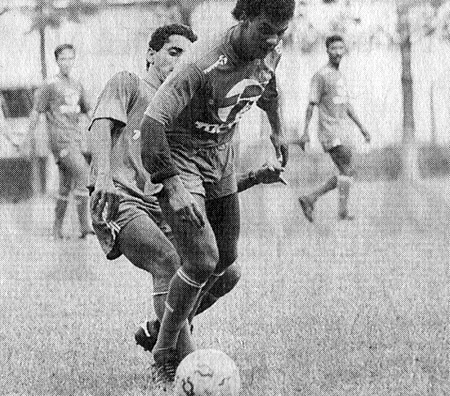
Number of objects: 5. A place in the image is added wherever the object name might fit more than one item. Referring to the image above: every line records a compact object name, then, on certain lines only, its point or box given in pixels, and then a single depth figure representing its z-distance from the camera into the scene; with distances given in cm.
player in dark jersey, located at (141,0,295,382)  474
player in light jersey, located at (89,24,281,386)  527
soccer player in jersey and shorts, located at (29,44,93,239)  1234
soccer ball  478
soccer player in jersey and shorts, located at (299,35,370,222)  1304
